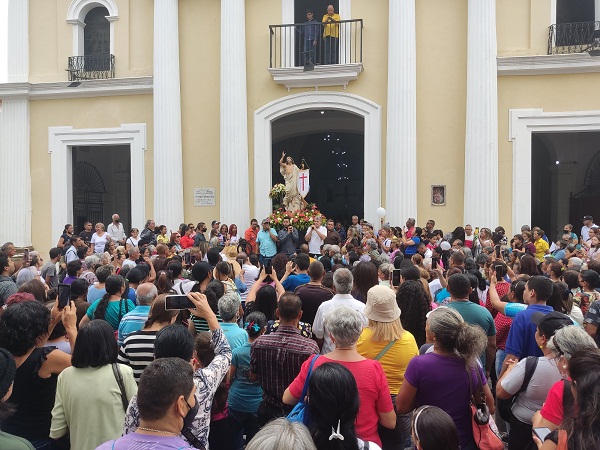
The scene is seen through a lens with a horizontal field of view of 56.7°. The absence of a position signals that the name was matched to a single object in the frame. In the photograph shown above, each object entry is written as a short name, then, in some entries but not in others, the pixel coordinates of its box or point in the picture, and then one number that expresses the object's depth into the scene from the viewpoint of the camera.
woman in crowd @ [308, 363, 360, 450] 2.73
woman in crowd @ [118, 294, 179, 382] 4.11
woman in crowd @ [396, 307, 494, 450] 3.49
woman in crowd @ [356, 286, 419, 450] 4.14
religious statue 15.62
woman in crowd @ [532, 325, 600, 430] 2.91
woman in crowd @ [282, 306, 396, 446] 3.42
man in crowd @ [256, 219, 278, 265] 13.99
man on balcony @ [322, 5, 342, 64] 16.14
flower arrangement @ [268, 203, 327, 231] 14.65
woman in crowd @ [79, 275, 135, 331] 5.63
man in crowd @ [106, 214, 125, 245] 15.35
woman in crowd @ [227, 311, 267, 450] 4.31
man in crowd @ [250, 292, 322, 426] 3.99
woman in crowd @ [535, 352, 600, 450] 2.36
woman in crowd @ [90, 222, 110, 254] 14.21
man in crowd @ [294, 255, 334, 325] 5.99
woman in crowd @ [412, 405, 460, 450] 2.50
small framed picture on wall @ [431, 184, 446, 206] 15.77
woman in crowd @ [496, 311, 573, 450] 3.71
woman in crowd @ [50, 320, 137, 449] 3.42
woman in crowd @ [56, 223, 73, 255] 13.70
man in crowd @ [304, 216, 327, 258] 14.25
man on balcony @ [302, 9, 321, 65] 16.25
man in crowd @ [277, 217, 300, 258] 14.17
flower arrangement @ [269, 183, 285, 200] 15.73
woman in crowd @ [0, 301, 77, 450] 3.59
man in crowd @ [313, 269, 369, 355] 5.18
